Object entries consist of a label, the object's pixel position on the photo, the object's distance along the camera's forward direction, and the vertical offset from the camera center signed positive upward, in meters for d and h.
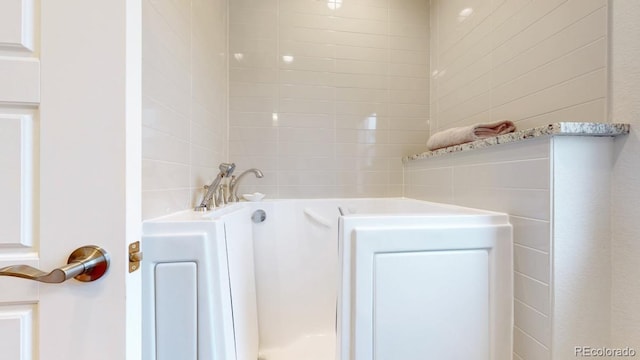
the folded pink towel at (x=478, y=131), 1.21 +0.23
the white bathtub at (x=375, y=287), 0.74 -0.35
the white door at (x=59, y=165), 0.44 +0.02
